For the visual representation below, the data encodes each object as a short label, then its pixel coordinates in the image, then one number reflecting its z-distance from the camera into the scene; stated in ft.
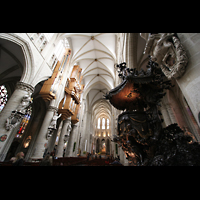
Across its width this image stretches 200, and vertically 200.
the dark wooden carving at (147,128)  7.01
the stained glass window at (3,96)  31.63
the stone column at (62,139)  34.62
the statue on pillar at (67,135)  37.33
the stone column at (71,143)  41.81
